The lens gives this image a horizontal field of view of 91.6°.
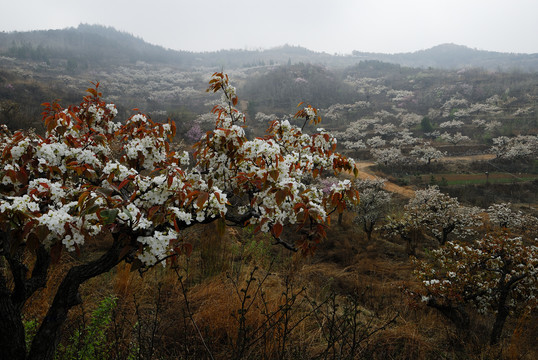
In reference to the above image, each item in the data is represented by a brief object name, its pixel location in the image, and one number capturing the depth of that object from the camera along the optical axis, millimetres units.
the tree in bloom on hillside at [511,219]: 12144
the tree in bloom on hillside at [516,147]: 25500
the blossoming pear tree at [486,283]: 4566
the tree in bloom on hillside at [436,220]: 10211
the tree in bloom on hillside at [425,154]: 25577
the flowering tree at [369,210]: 10445
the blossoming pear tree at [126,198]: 1542
